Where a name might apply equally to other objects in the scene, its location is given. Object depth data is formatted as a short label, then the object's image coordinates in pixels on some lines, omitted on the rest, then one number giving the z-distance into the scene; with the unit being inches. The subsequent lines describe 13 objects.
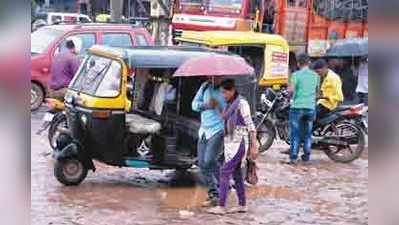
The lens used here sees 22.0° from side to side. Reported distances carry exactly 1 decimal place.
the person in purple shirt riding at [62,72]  482.1
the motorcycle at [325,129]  469.9
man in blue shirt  344.2
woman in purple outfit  329.8
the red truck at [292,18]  807.2
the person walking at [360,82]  579.8
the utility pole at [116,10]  985.6
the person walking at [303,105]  458.2
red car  619.8
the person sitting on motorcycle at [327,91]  475.9
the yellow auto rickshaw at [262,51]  607.7
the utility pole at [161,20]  880.6
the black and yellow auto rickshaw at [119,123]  366.2
